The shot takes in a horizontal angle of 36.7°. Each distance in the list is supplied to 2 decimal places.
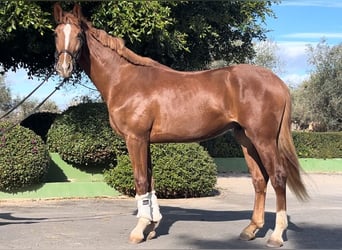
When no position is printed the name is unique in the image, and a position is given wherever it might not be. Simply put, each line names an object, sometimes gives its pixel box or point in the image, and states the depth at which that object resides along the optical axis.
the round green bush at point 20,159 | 10.89
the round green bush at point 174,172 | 11.45
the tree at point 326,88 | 31.14
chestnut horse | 6.59
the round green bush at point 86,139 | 12.18
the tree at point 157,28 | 11.10
